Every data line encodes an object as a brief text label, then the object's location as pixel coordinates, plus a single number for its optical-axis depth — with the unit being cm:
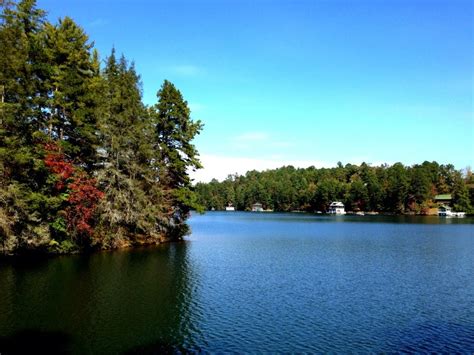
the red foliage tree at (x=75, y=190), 4150
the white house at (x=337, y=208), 18500
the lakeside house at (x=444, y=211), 15411
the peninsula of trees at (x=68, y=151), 3891
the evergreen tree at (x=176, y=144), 6094
